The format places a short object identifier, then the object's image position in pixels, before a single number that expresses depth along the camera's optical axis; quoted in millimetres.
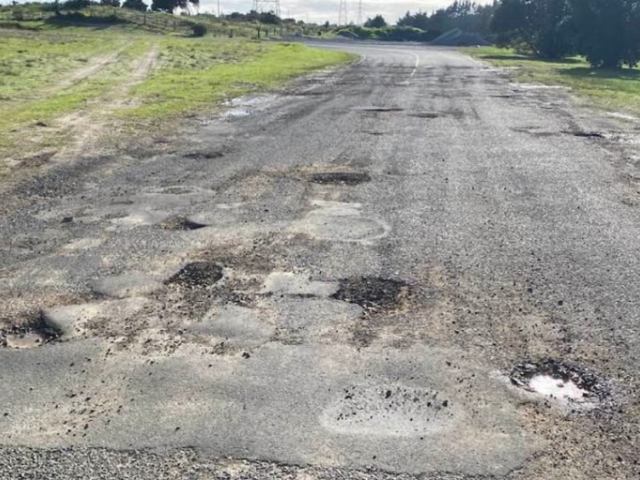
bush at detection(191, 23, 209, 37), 58719
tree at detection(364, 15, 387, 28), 109250
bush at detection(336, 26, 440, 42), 89419
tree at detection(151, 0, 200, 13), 85688
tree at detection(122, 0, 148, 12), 83575
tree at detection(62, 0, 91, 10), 73250
